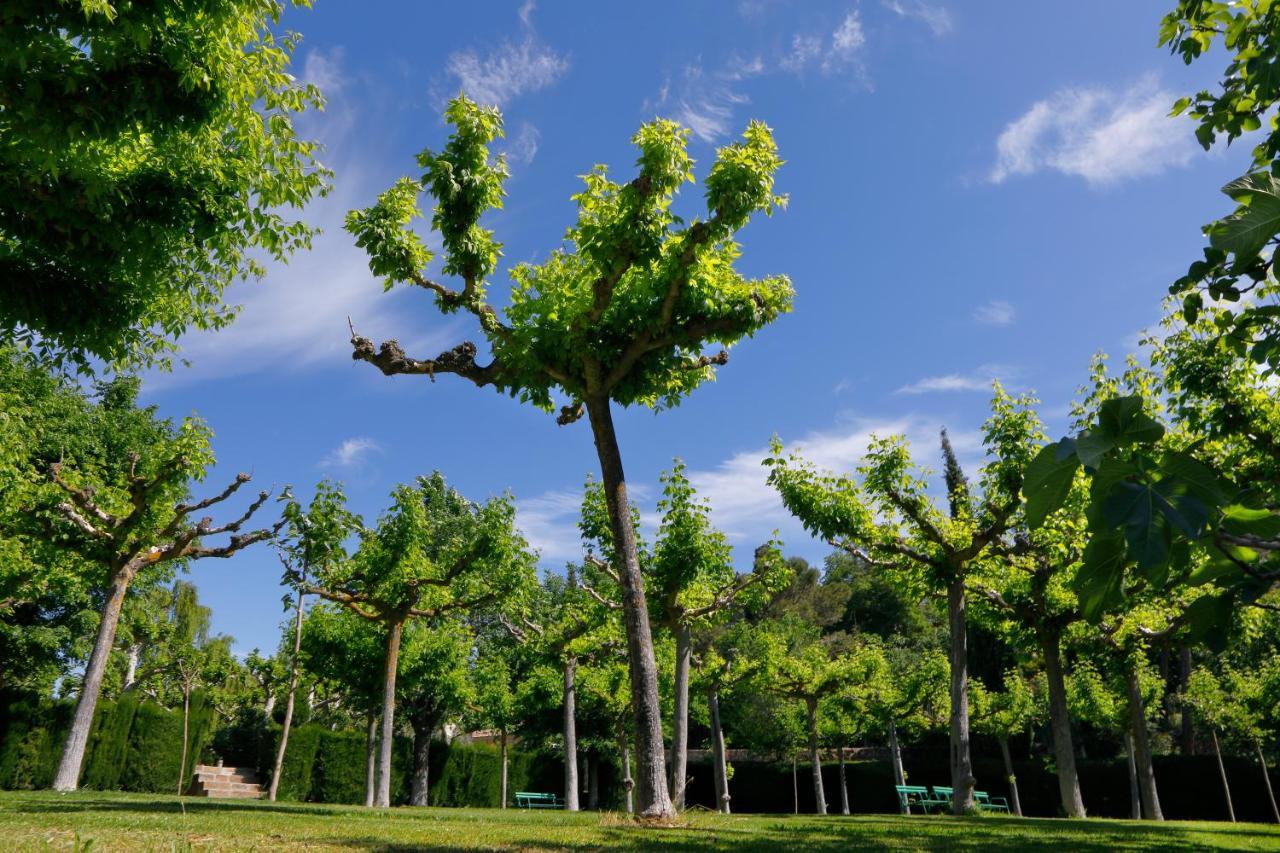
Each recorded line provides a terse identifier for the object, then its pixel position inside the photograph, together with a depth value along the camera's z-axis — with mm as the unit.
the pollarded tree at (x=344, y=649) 18297
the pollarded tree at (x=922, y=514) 12578
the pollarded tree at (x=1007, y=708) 26703
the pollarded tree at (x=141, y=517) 14172
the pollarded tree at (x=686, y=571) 14203
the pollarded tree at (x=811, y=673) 25641
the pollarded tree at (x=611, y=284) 7805
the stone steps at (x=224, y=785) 23656
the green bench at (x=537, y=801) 27312
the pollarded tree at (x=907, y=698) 27344
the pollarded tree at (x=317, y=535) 15227
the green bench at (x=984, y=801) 23925
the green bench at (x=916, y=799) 24373
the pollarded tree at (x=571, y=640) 19203
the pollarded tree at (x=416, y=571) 16406
